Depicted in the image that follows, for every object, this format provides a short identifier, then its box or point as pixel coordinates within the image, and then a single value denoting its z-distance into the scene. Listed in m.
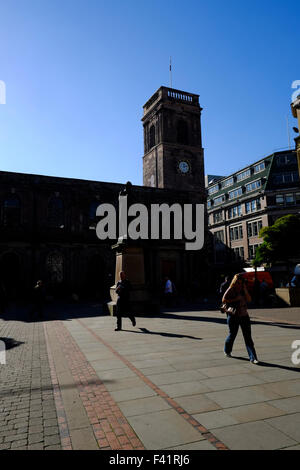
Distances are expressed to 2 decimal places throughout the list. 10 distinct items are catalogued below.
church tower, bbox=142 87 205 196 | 39.41
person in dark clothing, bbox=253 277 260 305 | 20.43
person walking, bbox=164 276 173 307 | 19.05
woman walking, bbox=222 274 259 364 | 6.09
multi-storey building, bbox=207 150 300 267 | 44.61
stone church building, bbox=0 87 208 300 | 28.16
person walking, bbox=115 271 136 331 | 10.12
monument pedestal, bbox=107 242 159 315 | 13.71
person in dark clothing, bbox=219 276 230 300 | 13.06
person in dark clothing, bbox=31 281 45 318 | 14.27
